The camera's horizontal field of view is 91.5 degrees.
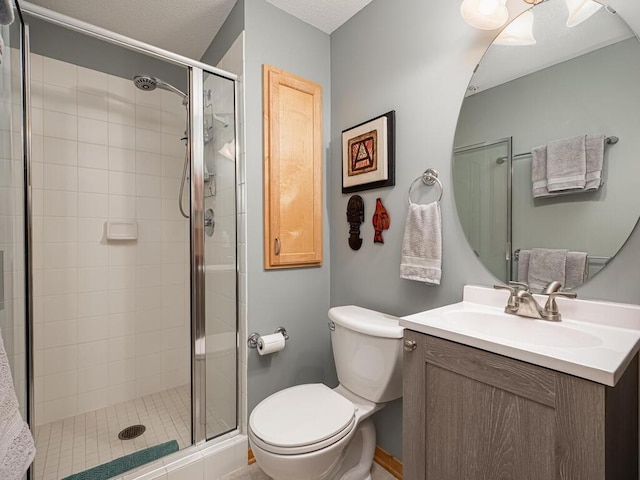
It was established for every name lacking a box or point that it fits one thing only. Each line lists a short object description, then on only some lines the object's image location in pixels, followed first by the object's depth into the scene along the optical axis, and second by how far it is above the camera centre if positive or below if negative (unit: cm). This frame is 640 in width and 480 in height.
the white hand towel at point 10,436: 62 -41
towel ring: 139 +27
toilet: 113 -73
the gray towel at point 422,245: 134 -4
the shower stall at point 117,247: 131 -6
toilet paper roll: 159 -55
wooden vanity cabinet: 67 -46
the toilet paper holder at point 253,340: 163 -54
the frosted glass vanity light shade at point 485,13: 113 +82
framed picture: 156 +44
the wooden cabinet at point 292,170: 169 +38
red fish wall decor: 160 +8
